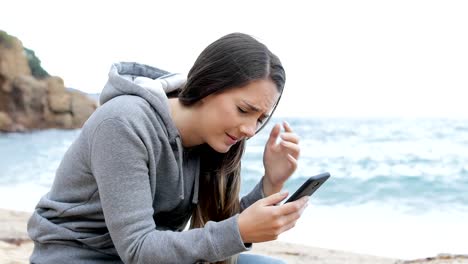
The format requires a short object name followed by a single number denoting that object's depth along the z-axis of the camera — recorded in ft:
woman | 4.38
